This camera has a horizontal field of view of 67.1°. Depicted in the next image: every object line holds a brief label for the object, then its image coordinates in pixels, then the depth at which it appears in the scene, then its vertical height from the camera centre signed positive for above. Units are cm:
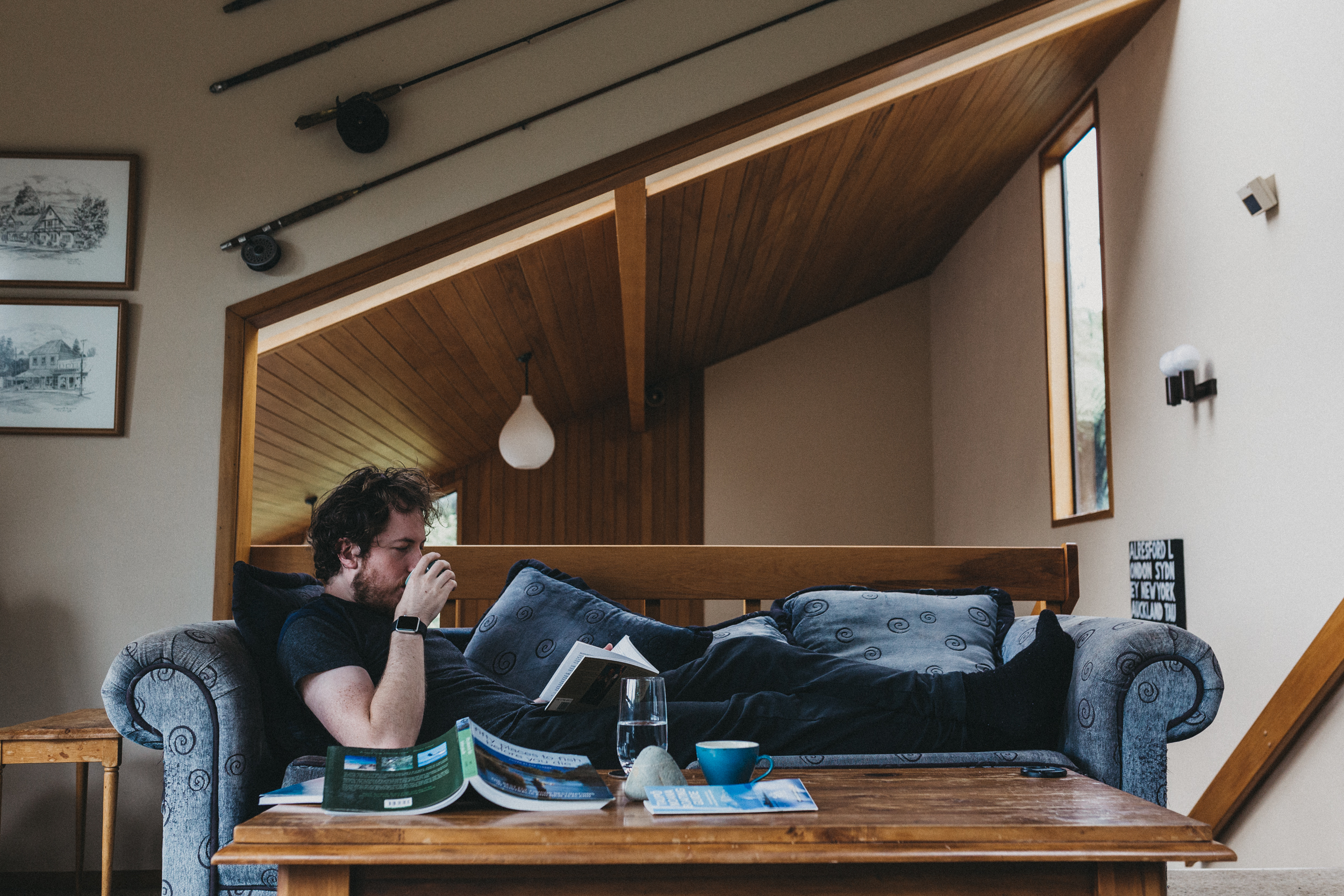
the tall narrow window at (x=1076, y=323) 511 +119
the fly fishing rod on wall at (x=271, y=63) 285 +136
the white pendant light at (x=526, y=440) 546 +58
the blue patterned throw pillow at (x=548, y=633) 234 -20
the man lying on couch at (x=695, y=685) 188 -27
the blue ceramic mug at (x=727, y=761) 141 -30
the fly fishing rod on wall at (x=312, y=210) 278 +94
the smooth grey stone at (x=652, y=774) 138 -31
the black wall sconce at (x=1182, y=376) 393 +68
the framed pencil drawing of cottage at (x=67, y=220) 278 +89
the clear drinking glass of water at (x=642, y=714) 148 -24
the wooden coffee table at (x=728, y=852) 119 -35
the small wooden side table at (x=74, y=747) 228 -46
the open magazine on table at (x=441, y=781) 129 -31
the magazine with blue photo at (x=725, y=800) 128 -33
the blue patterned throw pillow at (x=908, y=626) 240 -19
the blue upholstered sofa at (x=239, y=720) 179 -31
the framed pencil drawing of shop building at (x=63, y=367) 273 +48
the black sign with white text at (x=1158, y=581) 408 -13
